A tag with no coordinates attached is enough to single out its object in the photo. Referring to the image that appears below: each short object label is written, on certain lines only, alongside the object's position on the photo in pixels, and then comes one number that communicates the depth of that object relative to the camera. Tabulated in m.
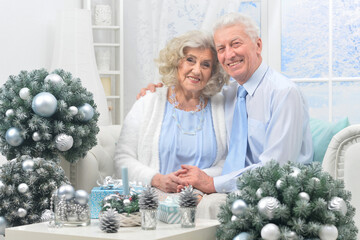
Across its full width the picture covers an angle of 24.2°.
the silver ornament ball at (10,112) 3.08
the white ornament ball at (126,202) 2.48
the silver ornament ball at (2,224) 2.83
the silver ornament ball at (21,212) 2.84
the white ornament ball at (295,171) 2.43
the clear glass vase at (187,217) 2.45
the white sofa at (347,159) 2.89
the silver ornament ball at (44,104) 3.03
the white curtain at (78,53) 4.22
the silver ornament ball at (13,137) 3.05
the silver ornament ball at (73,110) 3.10
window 4.23
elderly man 3.03
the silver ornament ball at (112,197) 2.51
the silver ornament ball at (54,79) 3.14
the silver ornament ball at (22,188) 2.85
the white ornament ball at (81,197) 2.49
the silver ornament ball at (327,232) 2.35
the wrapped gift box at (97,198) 2.67
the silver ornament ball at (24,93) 3.09
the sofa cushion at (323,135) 3.12
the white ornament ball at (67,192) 2.50
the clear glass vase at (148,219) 2.41
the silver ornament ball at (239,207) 2.42
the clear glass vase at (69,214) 2.47
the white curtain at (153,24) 4.49
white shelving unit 4.53
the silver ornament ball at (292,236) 2.34
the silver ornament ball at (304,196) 2.38
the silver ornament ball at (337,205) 2.40
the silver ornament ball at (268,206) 2.37
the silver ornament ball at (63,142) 3.06
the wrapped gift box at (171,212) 2.51
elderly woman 3.22
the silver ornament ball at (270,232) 2.35
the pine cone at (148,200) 2.40
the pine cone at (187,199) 2.45
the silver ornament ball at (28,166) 2.88
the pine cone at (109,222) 2.36
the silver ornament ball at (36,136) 3.05
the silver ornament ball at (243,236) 2.39
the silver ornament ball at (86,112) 3.13
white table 2.33
